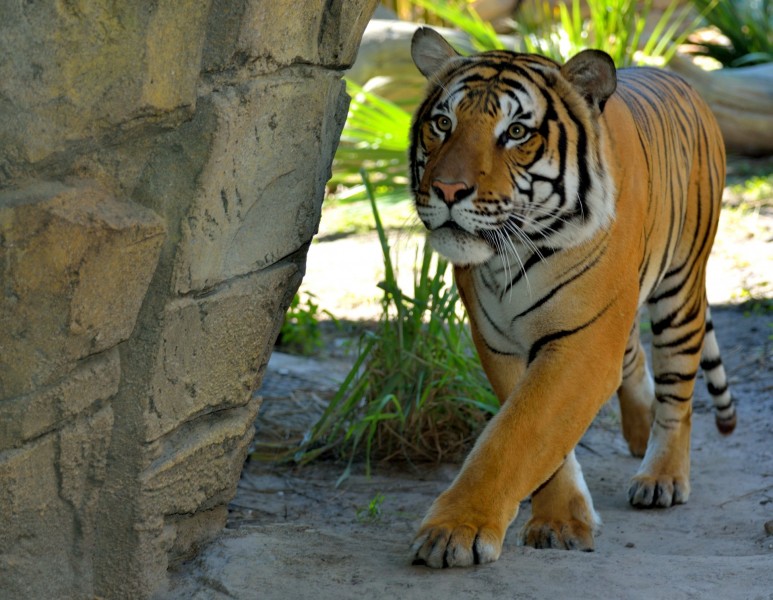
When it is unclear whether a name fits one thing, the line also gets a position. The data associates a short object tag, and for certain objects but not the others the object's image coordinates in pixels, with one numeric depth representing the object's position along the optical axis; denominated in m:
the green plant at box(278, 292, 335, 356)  10.58
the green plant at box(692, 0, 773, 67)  20.17
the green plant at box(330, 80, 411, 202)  14.26
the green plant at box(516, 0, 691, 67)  14.41
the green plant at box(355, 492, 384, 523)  6.98
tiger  5.46
